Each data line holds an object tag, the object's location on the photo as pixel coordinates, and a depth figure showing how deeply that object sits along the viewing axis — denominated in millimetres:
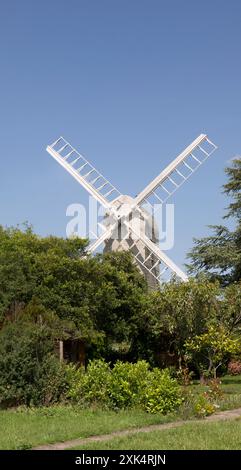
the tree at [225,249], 32125
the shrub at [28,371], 14055
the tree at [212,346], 18031
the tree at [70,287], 20016
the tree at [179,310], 21078
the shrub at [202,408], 12493
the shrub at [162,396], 12758
